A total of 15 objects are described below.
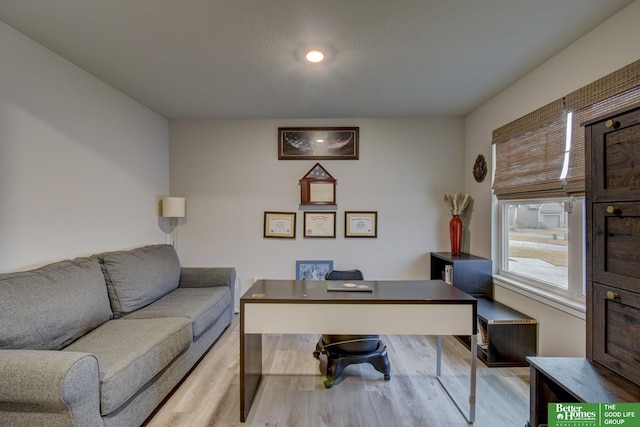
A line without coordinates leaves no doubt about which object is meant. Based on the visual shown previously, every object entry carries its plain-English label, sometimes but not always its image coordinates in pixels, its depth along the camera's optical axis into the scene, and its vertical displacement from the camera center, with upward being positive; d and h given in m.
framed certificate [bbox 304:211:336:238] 3.58 -0.09
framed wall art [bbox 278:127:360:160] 3.56 +0.94
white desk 1.77 -0.63
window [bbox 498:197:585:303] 2.05 -0.23
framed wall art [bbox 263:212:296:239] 3.59 -0.10
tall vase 3.31 -0.20
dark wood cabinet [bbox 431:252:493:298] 2.91 -0.61
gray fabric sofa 1.25 -0.78
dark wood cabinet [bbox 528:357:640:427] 1.15 -0.72
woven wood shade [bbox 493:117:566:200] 2.15 +0.47
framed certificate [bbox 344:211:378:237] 3.56 -0.09
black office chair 2.17 -1.09
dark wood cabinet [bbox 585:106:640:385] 1.20 -0.11
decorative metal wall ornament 3.11 +0.56
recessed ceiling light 2.10 +1.24
